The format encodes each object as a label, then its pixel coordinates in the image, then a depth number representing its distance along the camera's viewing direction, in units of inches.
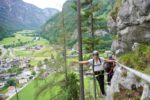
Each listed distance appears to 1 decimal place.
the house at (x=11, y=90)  2287.3
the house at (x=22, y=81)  2929.9
